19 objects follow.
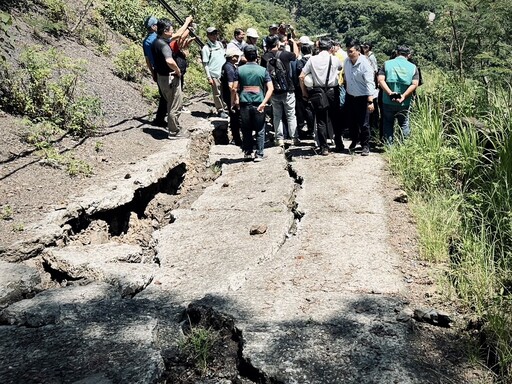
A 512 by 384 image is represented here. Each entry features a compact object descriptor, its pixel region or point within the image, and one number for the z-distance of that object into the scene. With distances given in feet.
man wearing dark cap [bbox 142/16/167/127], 25.49
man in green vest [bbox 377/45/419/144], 21.30
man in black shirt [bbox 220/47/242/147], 24.18
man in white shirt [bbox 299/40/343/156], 22.06
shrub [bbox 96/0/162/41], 40.65
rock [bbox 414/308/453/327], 9.91
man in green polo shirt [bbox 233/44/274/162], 21.90
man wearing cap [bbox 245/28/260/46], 25.75
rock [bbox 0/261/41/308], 11.39
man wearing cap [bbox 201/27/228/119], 29.06
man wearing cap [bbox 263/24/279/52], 29.17
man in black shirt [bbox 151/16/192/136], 23.71
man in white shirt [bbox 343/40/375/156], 21.53
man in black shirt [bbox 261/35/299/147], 24.50
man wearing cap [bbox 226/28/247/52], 29.37
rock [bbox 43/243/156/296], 12.24
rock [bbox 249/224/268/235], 15.02
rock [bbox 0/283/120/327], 10.35
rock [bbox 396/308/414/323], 10.02
